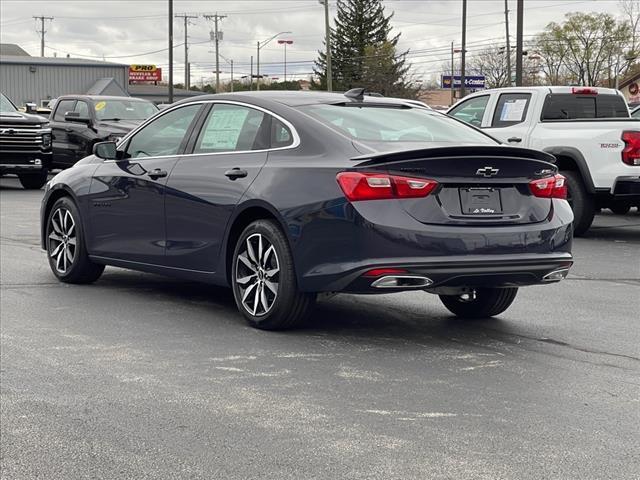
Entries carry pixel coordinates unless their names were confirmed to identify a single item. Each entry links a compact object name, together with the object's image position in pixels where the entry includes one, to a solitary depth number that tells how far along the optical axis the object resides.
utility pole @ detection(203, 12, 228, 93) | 116.99
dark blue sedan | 6.59
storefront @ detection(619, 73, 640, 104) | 72.00
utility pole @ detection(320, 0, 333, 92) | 58.09
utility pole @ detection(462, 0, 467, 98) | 53.56
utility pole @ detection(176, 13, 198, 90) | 118.19
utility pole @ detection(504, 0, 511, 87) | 64.91
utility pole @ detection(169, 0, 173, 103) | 48.81
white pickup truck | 13.32
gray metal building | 71.44
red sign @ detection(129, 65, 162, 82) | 147.38
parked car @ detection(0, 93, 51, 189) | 22.00
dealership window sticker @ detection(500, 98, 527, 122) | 14.98
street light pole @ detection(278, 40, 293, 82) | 114.20
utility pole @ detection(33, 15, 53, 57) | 138.00
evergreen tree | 93.25
